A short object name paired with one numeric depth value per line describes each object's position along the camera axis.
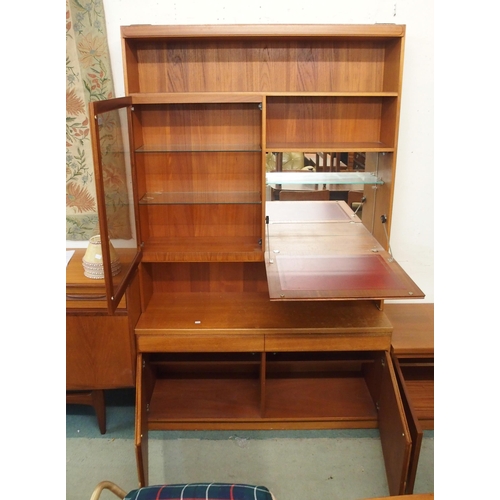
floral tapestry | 1.92
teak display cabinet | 2.02
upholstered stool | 1.36
